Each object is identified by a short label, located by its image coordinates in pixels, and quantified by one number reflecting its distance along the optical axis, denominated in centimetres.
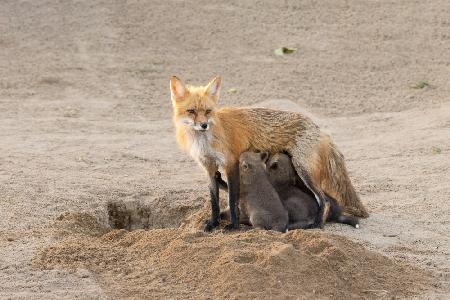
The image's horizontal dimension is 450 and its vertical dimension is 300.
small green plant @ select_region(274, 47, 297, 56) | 3325
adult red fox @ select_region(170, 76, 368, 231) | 1698
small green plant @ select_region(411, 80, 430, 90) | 3023
